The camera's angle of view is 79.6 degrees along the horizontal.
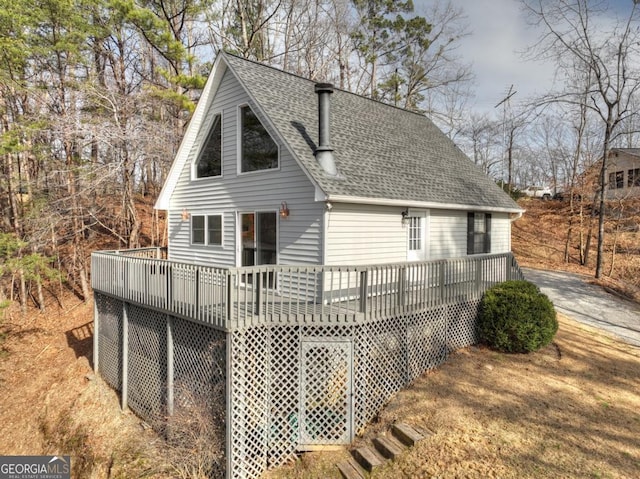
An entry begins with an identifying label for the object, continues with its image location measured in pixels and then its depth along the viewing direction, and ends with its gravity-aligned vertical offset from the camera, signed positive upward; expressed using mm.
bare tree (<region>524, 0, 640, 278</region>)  15820 +7534
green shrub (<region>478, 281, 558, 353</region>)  8414 -2137
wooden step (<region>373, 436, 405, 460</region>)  5953 -3524
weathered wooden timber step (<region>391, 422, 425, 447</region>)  6009 -3359
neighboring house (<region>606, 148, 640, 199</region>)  26688 +4410
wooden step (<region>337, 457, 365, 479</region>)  5910 -3872
